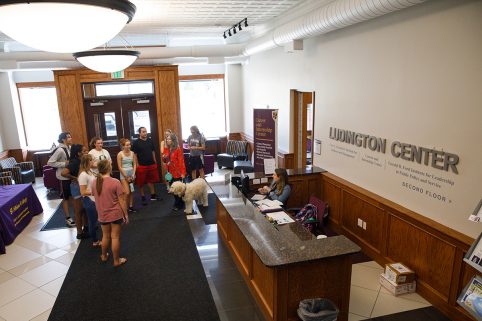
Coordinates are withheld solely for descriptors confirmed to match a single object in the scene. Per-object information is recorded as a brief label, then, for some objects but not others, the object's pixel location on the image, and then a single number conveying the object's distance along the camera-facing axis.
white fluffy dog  6.65
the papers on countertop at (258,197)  5.25
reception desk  3.26
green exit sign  8.79
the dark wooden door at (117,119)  8.99
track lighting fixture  6.99
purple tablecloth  5.61
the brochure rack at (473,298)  3.04
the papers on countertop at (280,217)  4.17
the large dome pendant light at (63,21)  1.31
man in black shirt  7.29
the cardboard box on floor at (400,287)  4.05
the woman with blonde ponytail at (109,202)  4.50
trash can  3.14
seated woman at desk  5.23
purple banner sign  7.29
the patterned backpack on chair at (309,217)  4.81
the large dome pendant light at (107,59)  3.33
